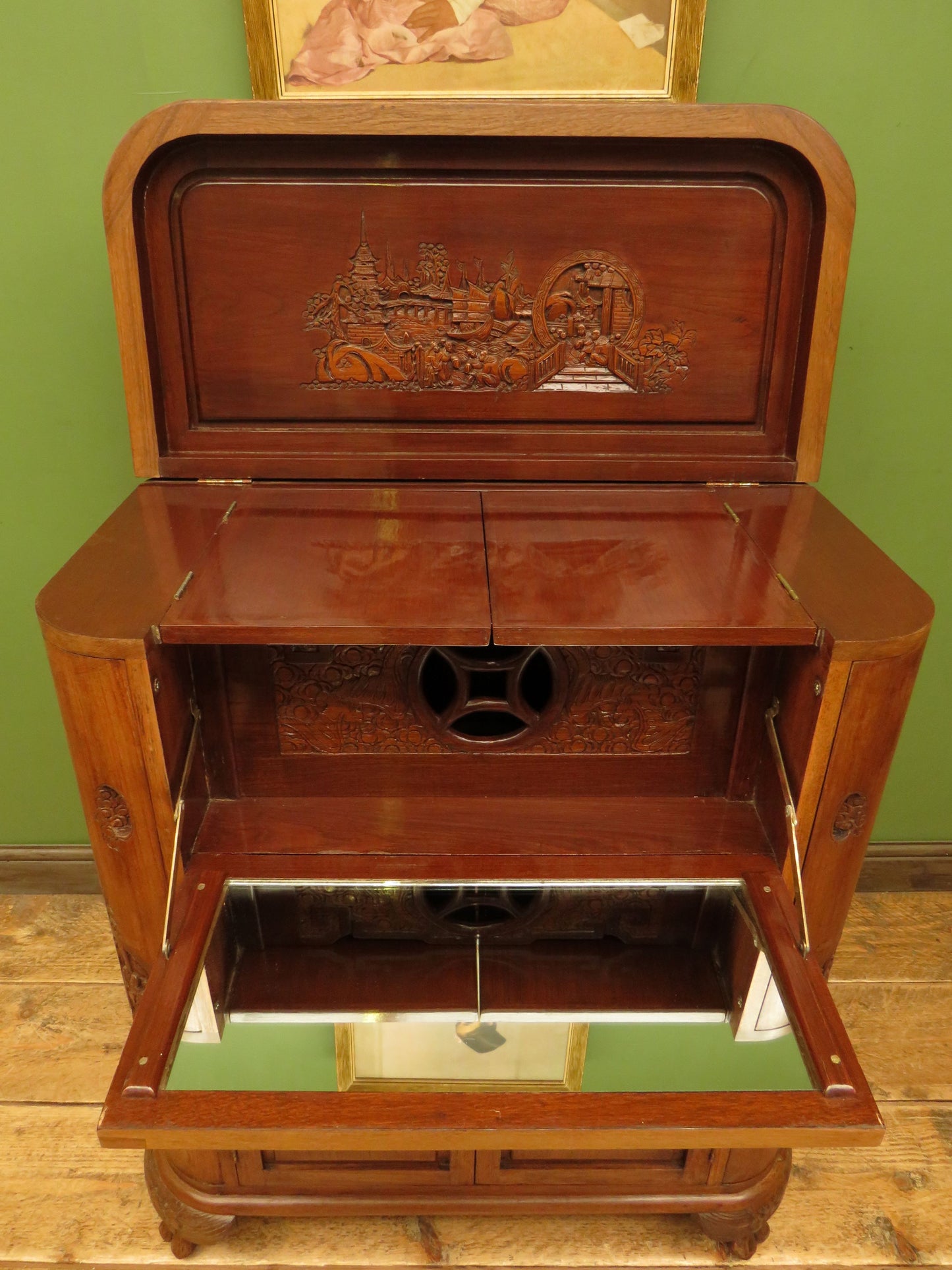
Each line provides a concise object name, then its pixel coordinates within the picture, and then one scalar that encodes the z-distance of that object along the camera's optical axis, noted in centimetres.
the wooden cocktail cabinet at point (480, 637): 98
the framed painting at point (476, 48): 124
